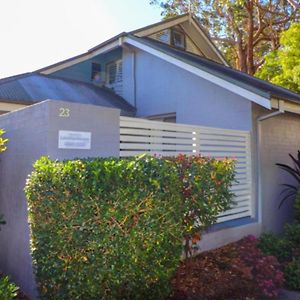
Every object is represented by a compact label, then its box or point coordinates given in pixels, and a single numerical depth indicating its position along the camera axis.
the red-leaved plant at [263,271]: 5.53
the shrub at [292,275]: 5.98
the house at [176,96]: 8.45
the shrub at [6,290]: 3.69
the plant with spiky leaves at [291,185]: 8.93
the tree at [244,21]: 21.98
